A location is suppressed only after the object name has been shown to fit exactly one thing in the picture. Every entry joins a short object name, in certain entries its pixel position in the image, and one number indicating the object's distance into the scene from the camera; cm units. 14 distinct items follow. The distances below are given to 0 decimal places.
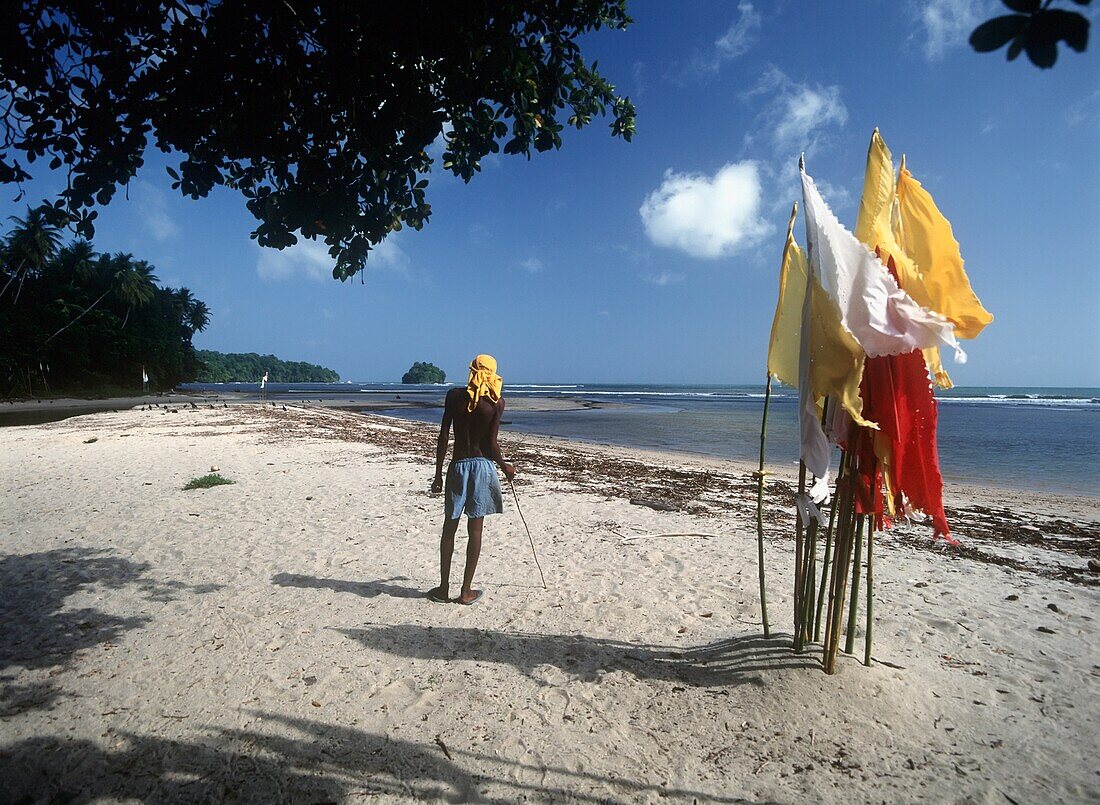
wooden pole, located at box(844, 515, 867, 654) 281
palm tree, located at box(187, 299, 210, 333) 6325
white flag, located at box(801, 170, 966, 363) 222
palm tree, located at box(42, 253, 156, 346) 4778
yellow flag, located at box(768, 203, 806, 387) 295
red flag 246
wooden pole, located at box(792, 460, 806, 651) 286
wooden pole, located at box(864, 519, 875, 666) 279
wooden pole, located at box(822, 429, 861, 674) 272
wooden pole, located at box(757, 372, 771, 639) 294
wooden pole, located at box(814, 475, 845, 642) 285
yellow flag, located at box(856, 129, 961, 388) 248
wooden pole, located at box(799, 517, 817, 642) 299
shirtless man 417
